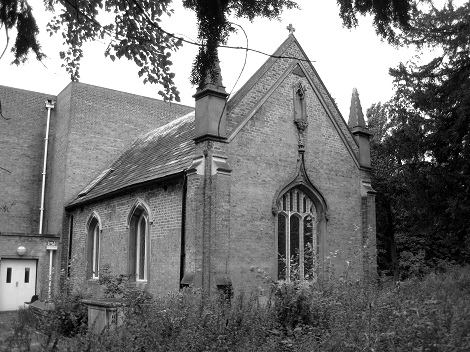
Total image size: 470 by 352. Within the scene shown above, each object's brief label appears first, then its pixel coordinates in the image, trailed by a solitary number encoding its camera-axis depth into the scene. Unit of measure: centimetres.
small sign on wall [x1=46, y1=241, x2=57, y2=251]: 2205
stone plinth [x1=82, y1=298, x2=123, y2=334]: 1001
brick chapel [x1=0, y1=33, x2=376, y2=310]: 1408
